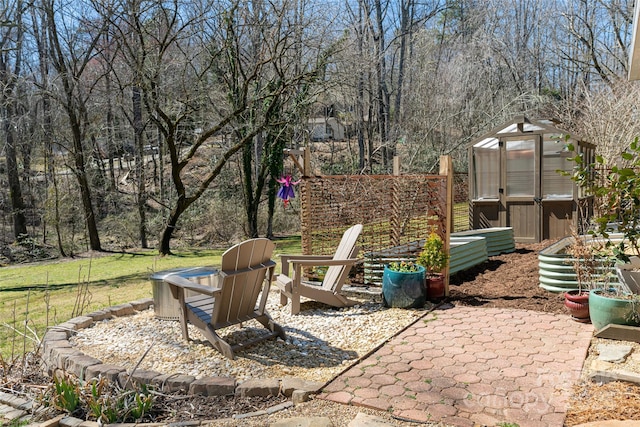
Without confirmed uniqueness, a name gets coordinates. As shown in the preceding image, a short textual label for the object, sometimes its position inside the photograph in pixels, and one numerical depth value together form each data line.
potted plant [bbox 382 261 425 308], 5.35
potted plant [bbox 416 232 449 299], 5.63
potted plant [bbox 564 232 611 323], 4.71
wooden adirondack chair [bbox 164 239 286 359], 3.92
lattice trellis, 6.44
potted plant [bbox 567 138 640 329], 4.14
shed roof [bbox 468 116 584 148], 8.98
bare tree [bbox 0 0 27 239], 11.82
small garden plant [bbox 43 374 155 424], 3.01
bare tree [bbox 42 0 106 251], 11.96
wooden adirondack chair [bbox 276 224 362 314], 5.32
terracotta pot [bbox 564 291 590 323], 4.69
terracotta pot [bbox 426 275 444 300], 5.69
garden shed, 9.00
